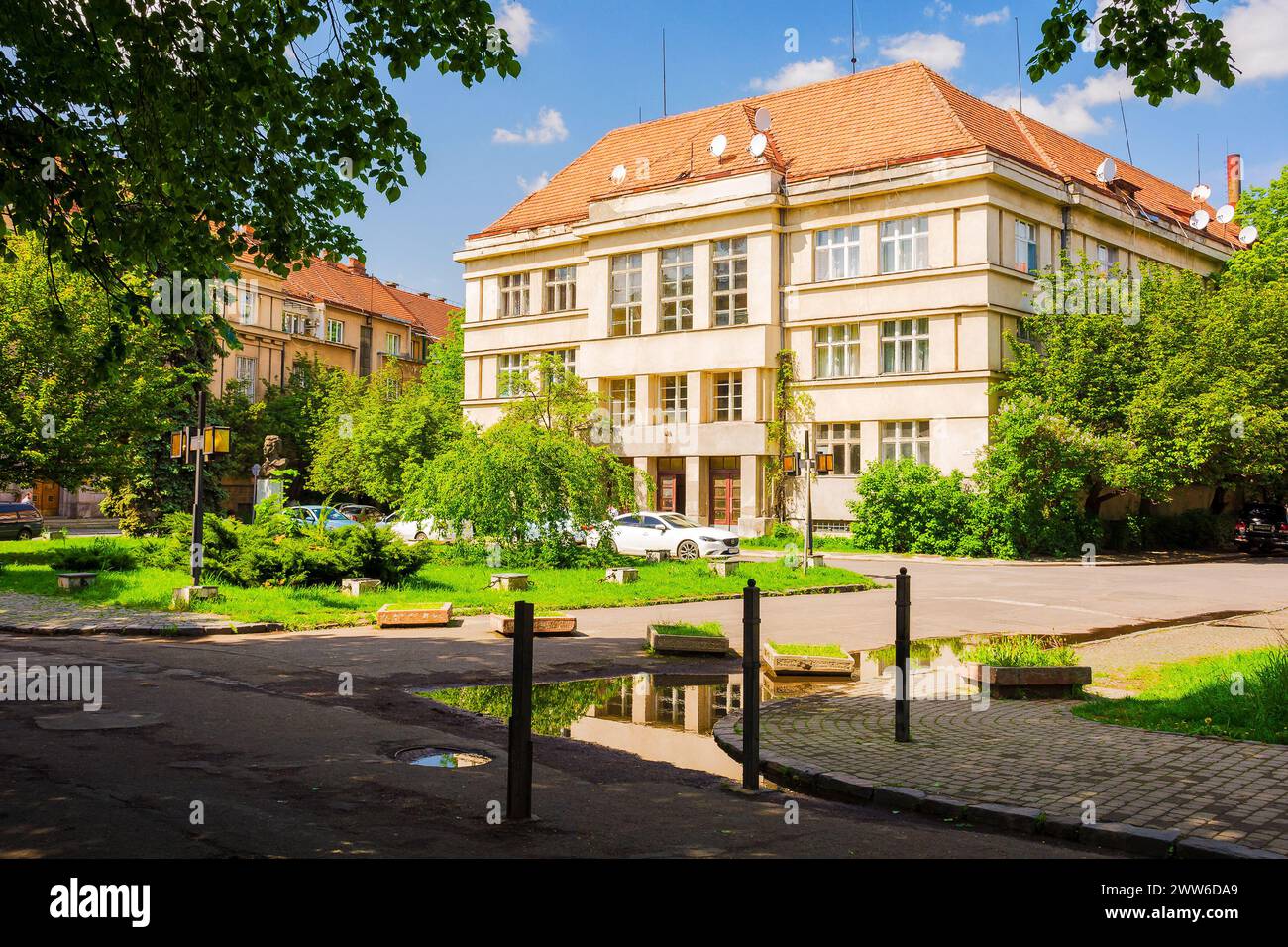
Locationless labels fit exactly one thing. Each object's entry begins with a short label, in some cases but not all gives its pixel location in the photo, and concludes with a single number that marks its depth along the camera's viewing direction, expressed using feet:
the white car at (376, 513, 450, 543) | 77.67
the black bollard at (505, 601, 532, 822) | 19.62
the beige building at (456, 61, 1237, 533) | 130.00
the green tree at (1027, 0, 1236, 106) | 26.02
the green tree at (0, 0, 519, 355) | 28.86
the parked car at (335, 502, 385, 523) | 128.53
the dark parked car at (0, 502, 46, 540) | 136.77
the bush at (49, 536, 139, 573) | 75.00
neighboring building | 198.80
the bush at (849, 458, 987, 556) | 120.98
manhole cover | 24.95
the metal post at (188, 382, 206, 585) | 59.93
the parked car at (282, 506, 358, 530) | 68.44
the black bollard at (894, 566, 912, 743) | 27.20
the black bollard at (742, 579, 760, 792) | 22.90
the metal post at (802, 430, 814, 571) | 84.02
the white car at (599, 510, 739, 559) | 104.27
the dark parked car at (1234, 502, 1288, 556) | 135.85
